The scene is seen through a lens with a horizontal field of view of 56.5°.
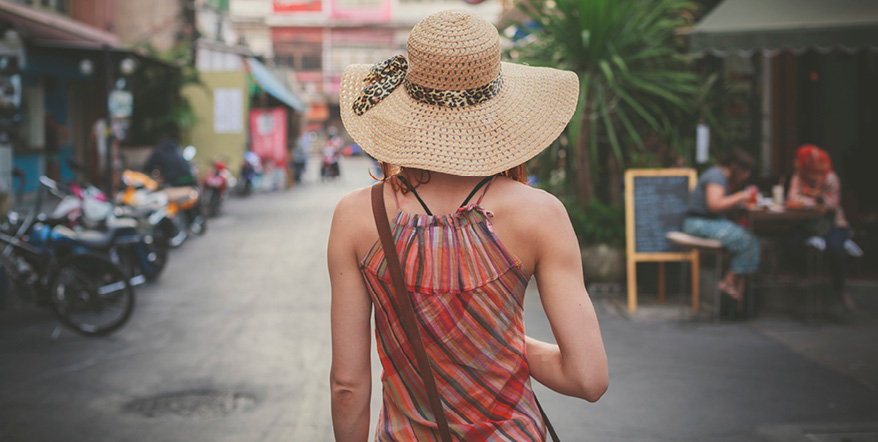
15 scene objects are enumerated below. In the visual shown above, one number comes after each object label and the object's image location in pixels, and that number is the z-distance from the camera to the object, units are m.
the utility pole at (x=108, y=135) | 13.77
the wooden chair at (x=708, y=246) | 7.21
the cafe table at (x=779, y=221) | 7.06
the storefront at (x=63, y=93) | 14.80
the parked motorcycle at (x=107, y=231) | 7.62
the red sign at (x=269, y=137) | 25.89
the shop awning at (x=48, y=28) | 14.28
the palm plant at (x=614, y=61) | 8.29
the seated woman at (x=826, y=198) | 7.25
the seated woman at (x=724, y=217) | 7.18
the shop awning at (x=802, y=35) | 7.66
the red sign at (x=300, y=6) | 57.81
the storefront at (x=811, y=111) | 10.66
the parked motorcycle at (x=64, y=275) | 6.70
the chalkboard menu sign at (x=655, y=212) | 7.96
